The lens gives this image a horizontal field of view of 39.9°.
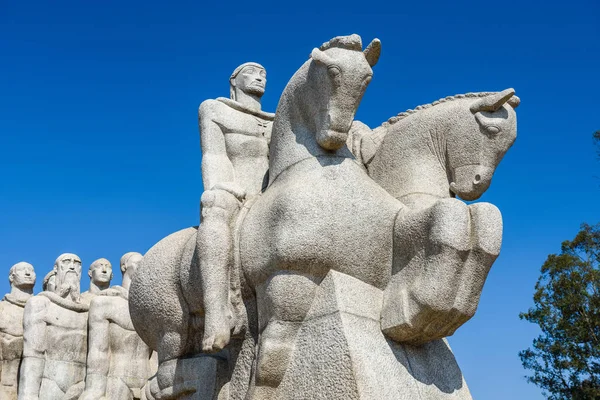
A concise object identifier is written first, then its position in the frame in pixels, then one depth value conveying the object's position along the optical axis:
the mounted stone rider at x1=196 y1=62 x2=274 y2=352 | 5.79
